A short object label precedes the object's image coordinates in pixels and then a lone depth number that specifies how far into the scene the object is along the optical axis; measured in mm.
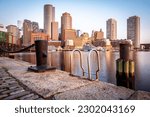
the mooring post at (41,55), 4523
